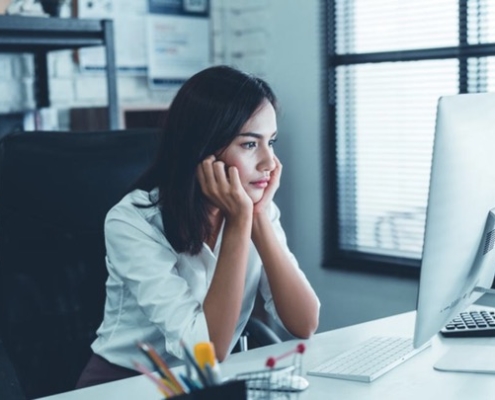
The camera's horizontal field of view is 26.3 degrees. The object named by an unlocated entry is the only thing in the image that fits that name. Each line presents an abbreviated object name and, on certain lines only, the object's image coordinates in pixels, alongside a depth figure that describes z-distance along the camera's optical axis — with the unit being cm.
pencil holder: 101
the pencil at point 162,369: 102
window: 265
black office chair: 171
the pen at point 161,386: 102
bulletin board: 292
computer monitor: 131
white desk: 136
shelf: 242
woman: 164
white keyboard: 143
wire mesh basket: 104
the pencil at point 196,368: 102
